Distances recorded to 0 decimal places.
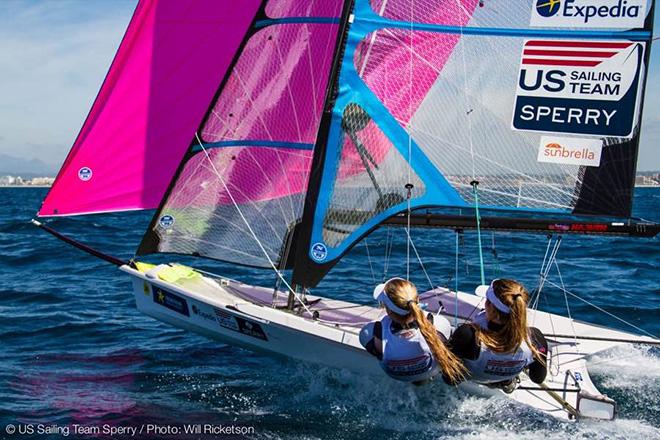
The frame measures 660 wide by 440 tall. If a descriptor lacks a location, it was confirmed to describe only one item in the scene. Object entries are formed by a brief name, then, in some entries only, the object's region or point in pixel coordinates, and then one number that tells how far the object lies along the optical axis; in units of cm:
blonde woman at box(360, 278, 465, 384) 955
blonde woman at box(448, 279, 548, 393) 929
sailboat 1273
